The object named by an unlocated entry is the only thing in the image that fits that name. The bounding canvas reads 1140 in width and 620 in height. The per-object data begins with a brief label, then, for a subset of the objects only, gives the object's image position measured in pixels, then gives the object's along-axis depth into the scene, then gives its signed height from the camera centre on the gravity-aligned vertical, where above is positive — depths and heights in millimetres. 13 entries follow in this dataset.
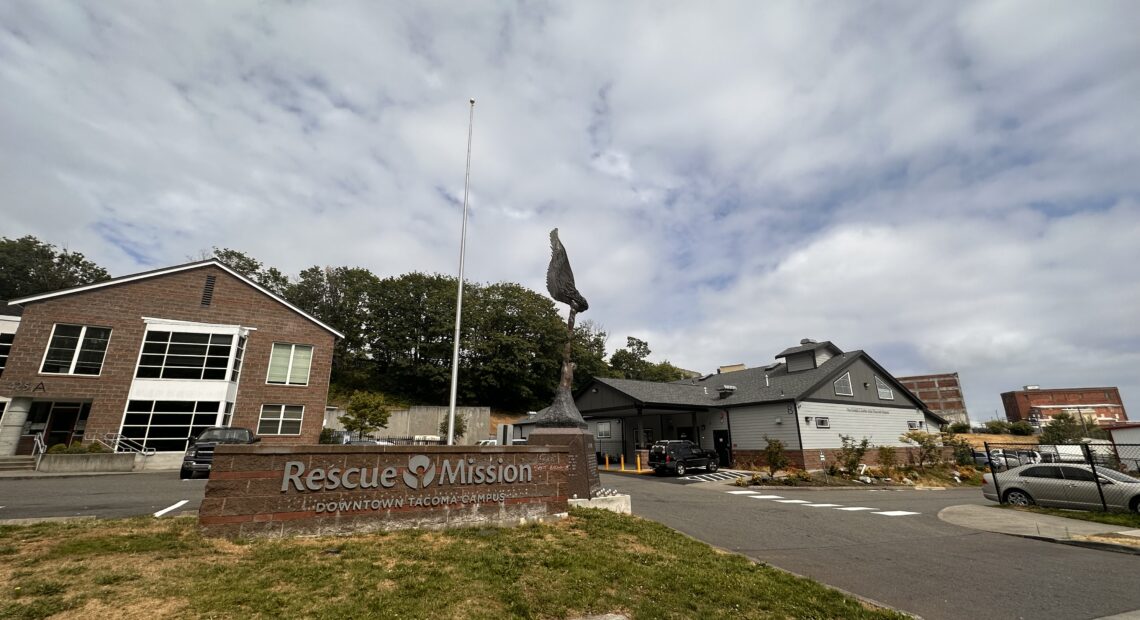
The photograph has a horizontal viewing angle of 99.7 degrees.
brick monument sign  7043 -681
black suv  23609 -603
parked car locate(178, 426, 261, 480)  15773 +40
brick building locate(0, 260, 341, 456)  21516 +3991
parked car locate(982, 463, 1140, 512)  13289 -1311
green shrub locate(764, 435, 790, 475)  21609 -530
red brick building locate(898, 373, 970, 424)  103375 +10991
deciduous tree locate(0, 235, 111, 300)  46281 +17321
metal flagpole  12359 +2455
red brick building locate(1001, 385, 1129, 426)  99375 +8016
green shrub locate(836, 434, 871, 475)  22406 -618
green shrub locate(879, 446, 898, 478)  23750 -726
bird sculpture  13609 +4508
